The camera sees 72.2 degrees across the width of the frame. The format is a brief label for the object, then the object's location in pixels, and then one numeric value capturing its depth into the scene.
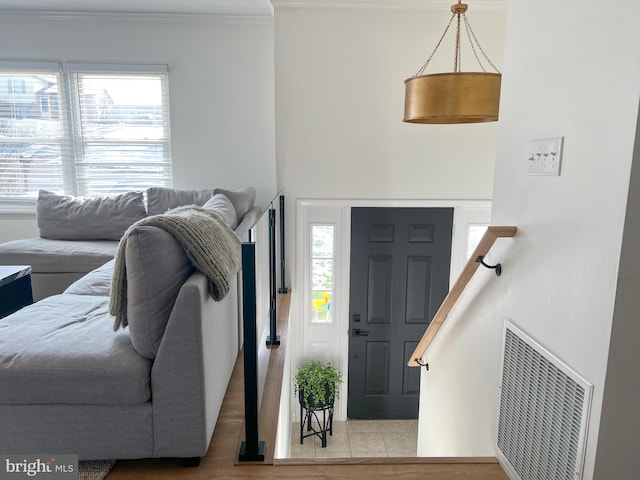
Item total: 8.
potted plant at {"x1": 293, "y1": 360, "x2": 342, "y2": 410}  3.68
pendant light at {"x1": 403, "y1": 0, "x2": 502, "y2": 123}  1.91
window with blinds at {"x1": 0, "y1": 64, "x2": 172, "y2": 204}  4.08
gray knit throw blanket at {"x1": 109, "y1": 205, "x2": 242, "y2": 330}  1.54
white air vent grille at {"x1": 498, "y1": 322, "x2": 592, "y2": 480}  1.27
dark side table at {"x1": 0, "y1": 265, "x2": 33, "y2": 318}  2.60
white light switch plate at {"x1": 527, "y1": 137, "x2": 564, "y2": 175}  1.37
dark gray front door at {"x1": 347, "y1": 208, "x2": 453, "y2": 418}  3.84
